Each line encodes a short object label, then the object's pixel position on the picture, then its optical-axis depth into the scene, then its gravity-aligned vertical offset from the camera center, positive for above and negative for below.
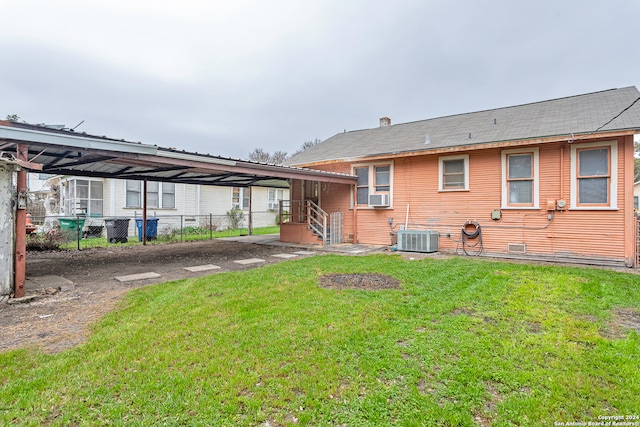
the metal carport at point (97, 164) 4.46 +1.10
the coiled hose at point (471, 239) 8.78 -0.78
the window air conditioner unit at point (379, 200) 10.17 +0.39
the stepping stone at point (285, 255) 8.74 -1.29
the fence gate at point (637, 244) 6.98 -0.71
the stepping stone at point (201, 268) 6.88 -1.34
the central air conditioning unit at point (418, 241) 9.00 -0.86
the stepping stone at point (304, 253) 9.23 -1.27
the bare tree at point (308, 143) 39.25 +8.81
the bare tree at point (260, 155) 35.11 +6.71
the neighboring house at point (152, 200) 14.53 +0.55
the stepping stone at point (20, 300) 4.33 -1.30
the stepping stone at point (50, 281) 5.35 -1.32
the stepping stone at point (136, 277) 5.97 -1.35
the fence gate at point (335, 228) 10.97 -0.60
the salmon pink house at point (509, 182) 7.15 +0.86
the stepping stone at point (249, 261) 7.85 -1.32
